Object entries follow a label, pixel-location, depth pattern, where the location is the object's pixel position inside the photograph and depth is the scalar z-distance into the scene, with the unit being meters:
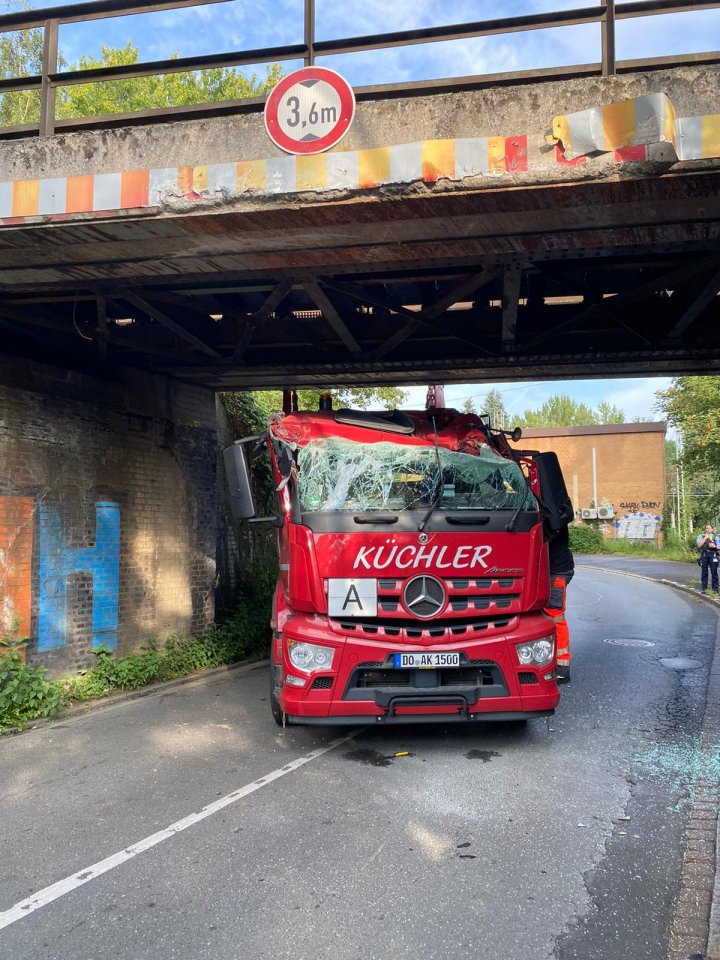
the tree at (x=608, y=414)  72.88
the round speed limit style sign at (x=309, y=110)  4.63
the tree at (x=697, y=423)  19.08
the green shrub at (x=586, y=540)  39.88
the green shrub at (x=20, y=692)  6.73
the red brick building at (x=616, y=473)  45.66
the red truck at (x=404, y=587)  5.28
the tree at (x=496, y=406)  66.86
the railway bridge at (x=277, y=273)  4.42
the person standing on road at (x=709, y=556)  19.11
